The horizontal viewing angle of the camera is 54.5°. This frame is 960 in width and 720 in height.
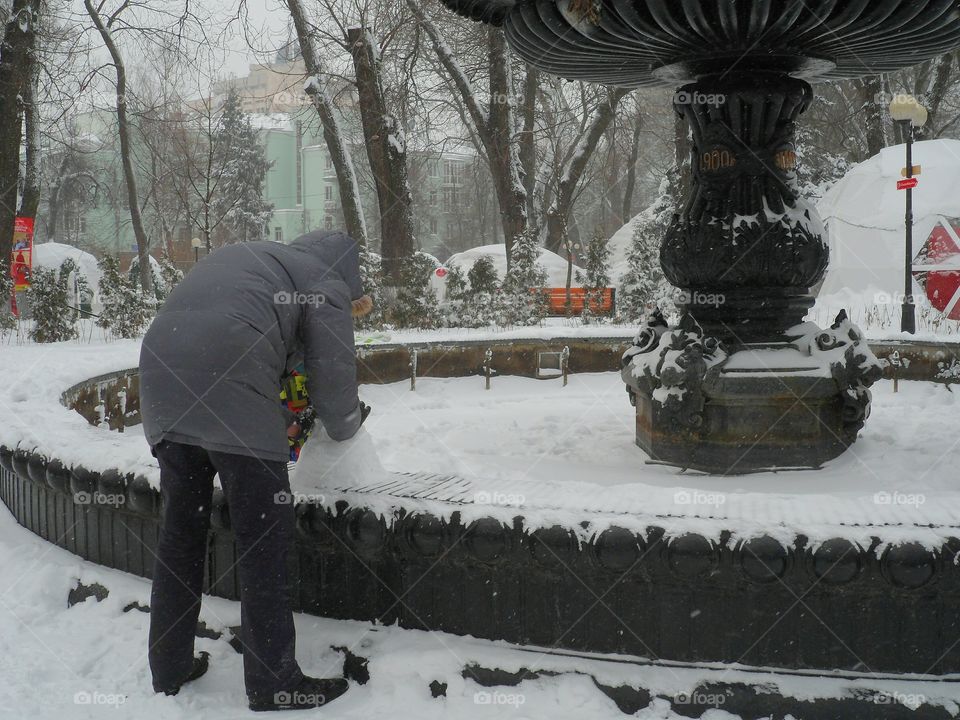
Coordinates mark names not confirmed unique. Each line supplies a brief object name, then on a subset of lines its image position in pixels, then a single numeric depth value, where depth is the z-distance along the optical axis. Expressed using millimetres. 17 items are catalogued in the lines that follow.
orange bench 20672
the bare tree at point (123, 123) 24719
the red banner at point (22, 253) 16661
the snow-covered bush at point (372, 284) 15539
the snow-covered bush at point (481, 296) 17125
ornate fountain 5227
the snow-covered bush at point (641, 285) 18875
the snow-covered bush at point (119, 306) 15617
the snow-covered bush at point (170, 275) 22023
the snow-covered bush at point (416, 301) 15789
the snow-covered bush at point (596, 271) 19797
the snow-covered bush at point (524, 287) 18094
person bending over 2994
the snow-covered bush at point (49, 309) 13266
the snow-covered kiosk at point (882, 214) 21438
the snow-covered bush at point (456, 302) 17234
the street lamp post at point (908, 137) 13562
